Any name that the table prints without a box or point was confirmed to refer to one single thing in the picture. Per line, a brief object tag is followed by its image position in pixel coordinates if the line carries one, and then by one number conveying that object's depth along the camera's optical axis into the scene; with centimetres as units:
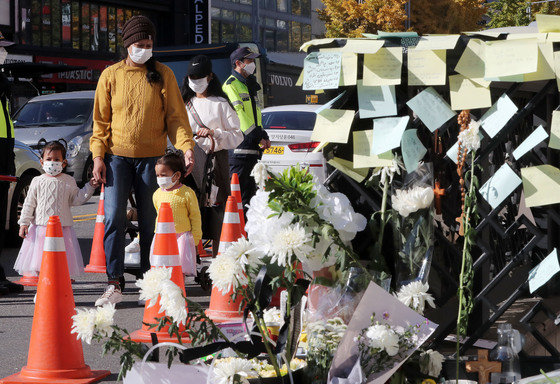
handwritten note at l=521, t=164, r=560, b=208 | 643
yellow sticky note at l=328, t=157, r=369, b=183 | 691
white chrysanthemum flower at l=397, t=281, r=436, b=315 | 607
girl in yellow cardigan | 1405
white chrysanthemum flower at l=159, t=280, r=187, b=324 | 563
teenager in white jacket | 1620
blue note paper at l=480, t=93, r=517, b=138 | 645
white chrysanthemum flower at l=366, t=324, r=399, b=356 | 565
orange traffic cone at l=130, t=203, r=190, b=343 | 1137
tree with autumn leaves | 7219
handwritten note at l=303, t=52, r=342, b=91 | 683
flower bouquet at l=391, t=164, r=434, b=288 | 630
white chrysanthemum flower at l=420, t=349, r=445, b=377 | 624
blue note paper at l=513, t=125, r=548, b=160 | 642
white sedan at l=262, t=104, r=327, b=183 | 2703
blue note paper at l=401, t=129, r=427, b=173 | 656
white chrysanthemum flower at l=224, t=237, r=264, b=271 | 588
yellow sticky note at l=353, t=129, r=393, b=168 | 672
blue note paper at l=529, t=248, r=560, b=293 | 642
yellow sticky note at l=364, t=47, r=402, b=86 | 665
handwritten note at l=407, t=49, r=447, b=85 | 659
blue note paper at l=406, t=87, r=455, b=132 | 657
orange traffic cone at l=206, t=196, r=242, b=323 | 1248
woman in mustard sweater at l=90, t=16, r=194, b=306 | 1271
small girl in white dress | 1495
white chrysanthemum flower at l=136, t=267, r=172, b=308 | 572
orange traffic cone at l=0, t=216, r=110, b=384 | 903
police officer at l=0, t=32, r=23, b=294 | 1437
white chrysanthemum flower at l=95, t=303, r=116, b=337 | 593
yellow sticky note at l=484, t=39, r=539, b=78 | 630
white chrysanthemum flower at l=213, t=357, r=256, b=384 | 543
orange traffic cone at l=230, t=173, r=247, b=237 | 1684
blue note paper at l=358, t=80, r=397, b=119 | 669
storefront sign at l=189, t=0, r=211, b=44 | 7600
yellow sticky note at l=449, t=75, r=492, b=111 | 652
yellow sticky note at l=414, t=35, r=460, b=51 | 657
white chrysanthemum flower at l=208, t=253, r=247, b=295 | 576
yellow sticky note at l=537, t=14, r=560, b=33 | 650
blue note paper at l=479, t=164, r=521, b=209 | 646
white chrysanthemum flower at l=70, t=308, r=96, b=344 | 591
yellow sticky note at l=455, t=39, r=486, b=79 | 657
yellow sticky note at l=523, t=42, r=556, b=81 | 637
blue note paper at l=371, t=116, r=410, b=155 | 662
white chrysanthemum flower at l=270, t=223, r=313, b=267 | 564
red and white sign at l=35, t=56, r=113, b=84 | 6431
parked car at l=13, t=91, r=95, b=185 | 3259
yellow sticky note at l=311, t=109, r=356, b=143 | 686
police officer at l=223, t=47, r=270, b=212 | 1798
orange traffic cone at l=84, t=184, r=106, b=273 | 1716
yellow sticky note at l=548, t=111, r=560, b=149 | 638
